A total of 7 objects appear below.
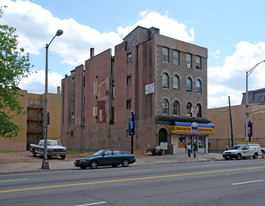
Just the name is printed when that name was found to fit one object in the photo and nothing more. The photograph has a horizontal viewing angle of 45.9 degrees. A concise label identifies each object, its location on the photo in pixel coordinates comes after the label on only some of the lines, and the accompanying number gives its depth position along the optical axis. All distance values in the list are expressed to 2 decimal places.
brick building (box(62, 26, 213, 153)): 37.78
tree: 24.66
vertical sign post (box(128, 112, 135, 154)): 32.54
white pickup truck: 30.27
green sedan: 21.80
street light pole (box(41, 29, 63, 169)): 21.36
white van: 32.16
